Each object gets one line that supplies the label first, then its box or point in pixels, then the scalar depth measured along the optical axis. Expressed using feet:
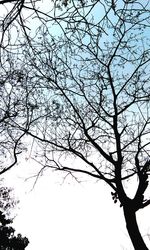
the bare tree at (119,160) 16.91
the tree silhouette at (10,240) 42.03
